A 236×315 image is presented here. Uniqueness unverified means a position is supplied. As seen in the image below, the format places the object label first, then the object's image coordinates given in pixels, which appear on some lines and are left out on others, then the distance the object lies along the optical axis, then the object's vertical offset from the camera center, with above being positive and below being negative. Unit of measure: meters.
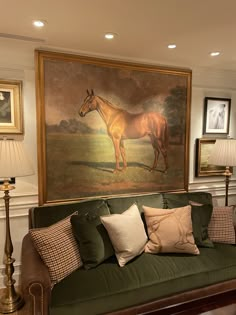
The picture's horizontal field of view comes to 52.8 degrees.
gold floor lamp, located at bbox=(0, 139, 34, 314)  1.90 -0.30
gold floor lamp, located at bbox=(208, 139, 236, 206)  2.84 -0.16
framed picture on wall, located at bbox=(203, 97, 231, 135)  3.29 +0.34
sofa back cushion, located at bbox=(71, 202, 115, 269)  2.04 -0.90
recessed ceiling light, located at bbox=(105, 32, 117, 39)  2.16 +0.94
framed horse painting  2.55 +0.13
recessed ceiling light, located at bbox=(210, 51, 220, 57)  2.64 +0.97
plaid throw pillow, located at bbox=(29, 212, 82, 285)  1.86 -0.90
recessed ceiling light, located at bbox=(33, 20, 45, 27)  1.90 +0.93
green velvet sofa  1.66 -1.13
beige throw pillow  2.26 -0.90
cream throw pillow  2.12 -0.89
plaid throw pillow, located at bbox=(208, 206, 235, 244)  2.53 -0.94
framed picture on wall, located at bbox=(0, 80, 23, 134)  2.38 +0.30
